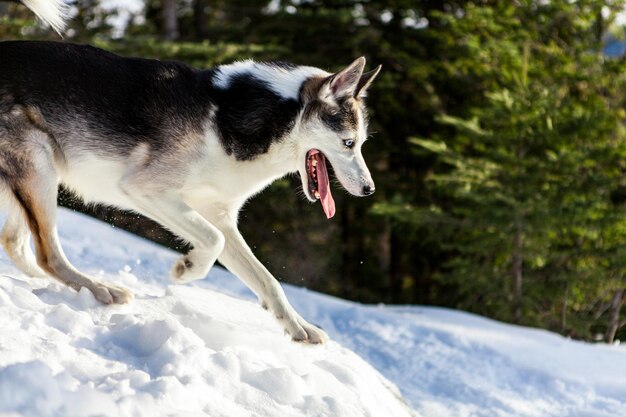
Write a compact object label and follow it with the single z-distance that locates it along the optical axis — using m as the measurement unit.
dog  3.86
